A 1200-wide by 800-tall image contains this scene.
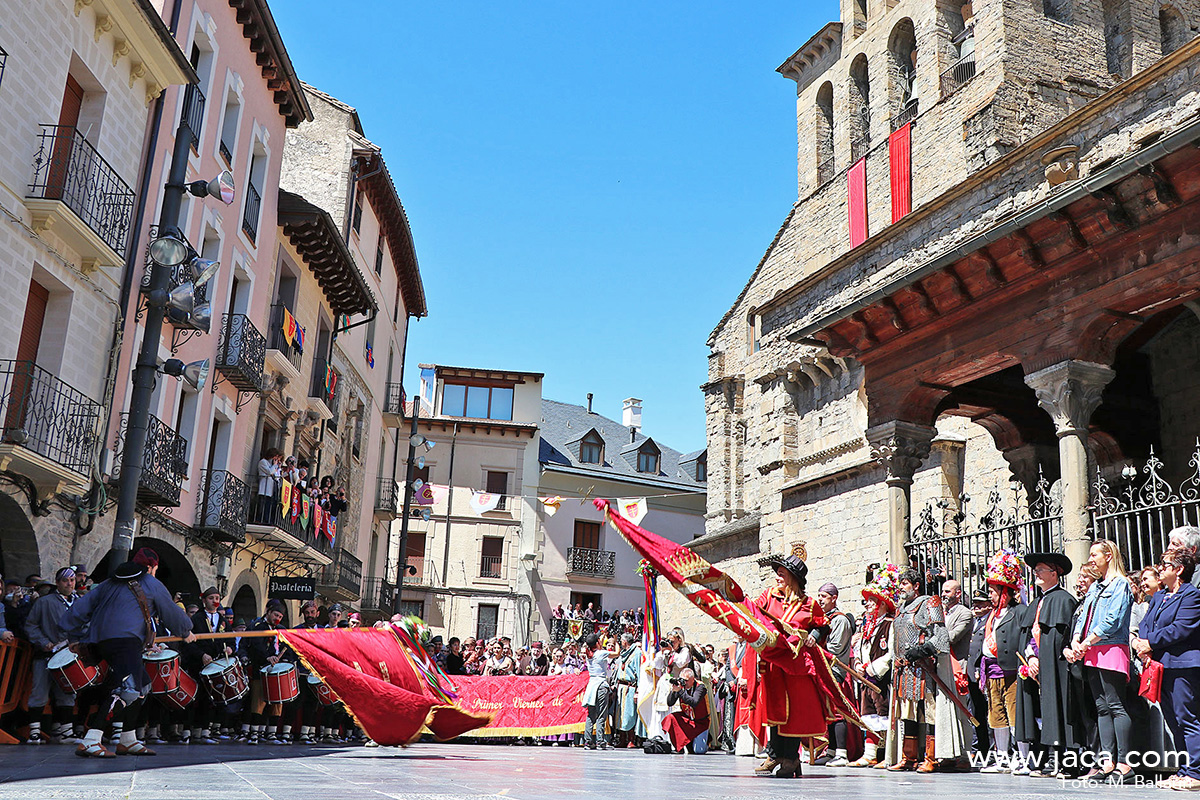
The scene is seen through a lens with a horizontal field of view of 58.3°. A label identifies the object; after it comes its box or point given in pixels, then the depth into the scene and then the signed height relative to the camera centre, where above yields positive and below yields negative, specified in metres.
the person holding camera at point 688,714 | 15.91 -0.67
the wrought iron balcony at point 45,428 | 13.68 +2.77
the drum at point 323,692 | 11.93 -0.49
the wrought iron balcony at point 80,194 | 14.59 +6.16
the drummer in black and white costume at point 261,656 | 13.16 -0.11
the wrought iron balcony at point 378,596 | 37.56 +1.99
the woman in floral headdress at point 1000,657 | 10.20 +0.25
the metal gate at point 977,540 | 11.64 +1.62
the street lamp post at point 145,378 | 10.85 +2.63
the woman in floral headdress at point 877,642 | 11.75 +0.39
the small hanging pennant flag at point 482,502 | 44.75 +6.30
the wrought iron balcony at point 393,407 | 40.00 +8.97
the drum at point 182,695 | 11.60 -0.55
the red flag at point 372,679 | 11.45 -0.29
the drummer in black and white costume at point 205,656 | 12.38 -0.14
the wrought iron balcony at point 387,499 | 39.09 +5.56
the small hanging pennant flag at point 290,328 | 25.28 +7.40
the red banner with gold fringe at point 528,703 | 18.77 -0.73
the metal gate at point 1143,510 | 9.75 +1.78
